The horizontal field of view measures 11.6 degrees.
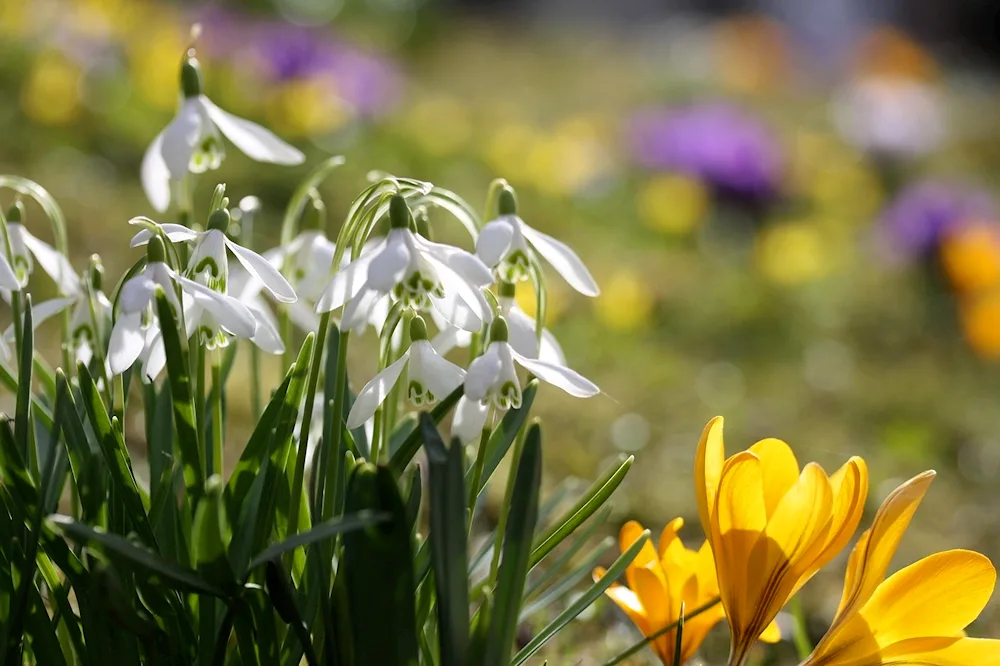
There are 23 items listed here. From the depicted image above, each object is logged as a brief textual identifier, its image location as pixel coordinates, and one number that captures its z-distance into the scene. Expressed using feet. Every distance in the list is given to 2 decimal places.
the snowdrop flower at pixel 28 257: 3.52
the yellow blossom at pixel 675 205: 8.33
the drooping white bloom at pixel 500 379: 3.31
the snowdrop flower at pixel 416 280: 3.31
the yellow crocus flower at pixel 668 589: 3.46
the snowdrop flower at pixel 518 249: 3.37
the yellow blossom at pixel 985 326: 6.64
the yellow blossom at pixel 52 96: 7.71
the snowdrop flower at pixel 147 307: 3.30
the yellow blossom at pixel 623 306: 6.30
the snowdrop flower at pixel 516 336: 3.39
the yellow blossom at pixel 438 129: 9.25
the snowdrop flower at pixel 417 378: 3.35
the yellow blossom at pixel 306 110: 8.32
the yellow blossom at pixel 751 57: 15.48
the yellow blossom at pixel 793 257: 7.26
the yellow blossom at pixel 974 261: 7.24
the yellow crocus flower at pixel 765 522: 3.37
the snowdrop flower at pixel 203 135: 3.45
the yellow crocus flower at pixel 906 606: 3.37
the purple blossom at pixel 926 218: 8.09
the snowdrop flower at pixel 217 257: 3.34
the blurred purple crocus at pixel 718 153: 9.05
